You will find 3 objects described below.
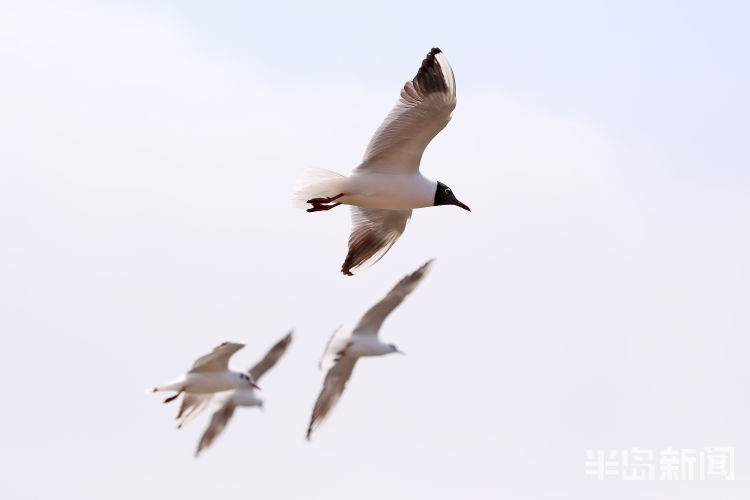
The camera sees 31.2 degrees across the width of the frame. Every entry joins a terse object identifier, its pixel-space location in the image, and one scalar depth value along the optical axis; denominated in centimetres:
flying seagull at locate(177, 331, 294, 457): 2028
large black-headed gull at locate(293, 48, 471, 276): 1088
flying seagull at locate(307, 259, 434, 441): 1792
